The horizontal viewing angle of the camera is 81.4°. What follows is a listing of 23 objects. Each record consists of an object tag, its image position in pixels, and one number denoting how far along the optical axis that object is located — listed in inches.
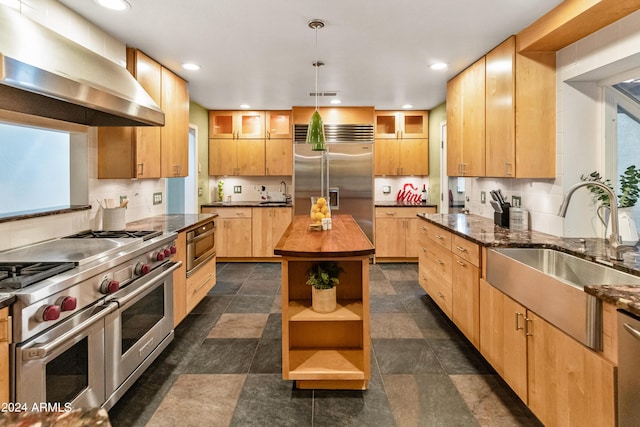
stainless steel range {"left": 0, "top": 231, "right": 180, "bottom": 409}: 56.2
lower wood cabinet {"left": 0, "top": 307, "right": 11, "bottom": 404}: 53.0
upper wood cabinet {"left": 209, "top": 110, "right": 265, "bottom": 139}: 230.7
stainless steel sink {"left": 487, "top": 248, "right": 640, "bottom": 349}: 57.7
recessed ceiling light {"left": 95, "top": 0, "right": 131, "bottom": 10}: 89.3
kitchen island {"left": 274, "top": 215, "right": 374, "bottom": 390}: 84.7
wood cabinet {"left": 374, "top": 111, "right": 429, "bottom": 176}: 229.9
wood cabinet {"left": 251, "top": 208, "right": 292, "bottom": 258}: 221.8
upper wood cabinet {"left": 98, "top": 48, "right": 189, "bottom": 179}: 112.4
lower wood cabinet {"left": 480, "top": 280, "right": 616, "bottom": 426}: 54.9
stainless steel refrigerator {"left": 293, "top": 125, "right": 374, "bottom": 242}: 218.7
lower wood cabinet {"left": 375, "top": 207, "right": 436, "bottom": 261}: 220.5
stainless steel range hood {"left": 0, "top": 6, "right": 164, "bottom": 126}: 60.4
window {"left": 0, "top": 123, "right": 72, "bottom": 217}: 84.0
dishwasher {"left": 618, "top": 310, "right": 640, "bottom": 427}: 48.3
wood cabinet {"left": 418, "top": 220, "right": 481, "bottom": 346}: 101.0
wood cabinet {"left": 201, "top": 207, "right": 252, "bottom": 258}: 221.5
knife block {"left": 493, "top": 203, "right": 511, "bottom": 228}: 120.6
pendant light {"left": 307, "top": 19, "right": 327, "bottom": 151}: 117.6
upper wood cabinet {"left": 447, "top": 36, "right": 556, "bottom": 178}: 105.2
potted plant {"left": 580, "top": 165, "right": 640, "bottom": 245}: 85.6
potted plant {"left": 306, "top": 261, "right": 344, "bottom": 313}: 87.4
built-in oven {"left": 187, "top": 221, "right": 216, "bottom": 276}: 125.7
